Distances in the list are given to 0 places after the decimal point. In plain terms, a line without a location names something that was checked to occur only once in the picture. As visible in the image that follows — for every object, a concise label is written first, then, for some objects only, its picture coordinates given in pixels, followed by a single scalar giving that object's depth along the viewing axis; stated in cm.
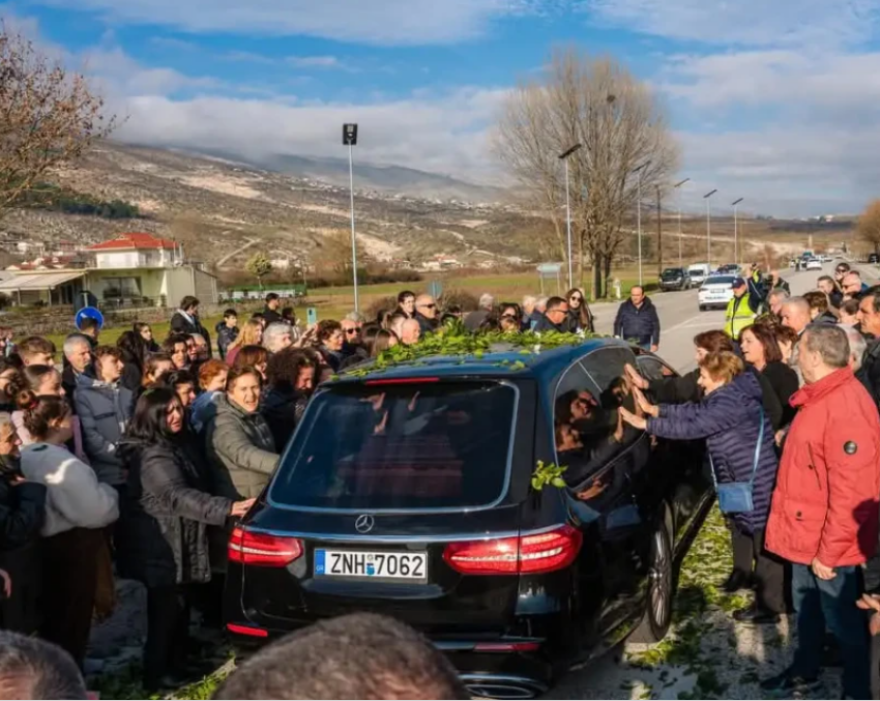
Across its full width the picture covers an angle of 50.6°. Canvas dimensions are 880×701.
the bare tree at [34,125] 2177
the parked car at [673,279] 6444
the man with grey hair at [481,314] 1213
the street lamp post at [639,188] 6167
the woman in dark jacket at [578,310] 1347
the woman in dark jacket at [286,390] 697
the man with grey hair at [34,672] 151
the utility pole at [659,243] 7043
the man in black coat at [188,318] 1375
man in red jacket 418
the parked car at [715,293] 3712
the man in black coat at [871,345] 702
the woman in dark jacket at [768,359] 661
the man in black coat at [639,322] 1527
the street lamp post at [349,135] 2664
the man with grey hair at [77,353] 757
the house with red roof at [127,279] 7756
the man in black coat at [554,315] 1186
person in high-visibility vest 1307
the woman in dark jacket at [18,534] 441
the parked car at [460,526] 384
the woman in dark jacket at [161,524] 495
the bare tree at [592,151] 5894
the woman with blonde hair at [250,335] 1078
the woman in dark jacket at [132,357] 894
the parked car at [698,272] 7030
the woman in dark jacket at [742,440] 537
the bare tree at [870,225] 14300
